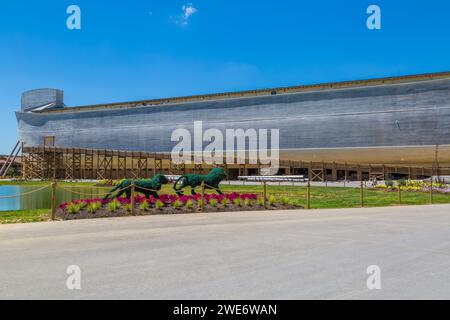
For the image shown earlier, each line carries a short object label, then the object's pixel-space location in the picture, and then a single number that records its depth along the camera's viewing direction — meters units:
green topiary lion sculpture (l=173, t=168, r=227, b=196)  17.89
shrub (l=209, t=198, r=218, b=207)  15.66
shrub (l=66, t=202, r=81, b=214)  13.23
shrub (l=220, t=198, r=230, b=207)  15.92
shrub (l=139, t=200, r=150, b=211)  14.18
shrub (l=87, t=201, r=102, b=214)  13.44
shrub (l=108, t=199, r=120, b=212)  13.66
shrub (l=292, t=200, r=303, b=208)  17.62
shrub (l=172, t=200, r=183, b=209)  14.91
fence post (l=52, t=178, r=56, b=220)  12.03
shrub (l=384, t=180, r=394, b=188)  29.33
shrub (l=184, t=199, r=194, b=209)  15.05
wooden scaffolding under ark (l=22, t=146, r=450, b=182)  52.47
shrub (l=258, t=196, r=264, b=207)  16.61
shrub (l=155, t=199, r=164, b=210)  14.49
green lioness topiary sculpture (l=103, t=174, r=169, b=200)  14.95
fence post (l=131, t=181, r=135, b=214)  13.69
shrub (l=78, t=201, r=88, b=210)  13.82
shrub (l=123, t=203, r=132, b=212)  13.93
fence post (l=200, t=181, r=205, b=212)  15.00
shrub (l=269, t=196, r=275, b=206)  16.89
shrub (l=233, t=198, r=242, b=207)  16.12
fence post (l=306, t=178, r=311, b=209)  17.00
